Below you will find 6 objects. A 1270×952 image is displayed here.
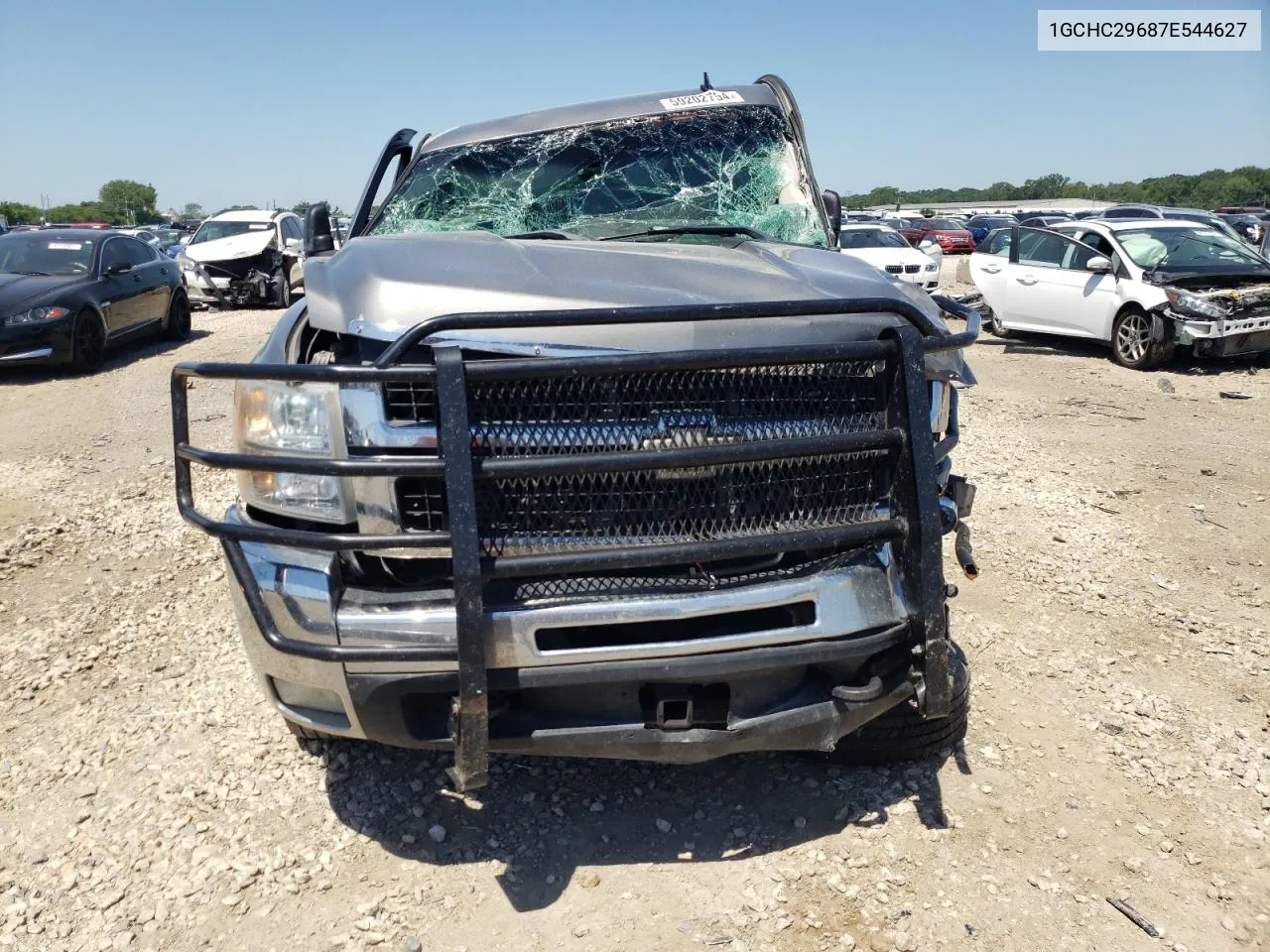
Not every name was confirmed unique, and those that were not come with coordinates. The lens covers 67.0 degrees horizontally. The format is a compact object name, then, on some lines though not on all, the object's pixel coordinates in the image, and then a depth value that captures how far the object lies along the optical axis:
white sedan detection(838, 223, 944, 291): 16.72
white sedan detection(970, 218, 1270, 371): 10.19
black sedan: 9.97
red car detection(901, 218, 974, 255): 33.78
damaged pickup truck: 2.10
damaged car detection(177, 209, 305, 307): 16.16
